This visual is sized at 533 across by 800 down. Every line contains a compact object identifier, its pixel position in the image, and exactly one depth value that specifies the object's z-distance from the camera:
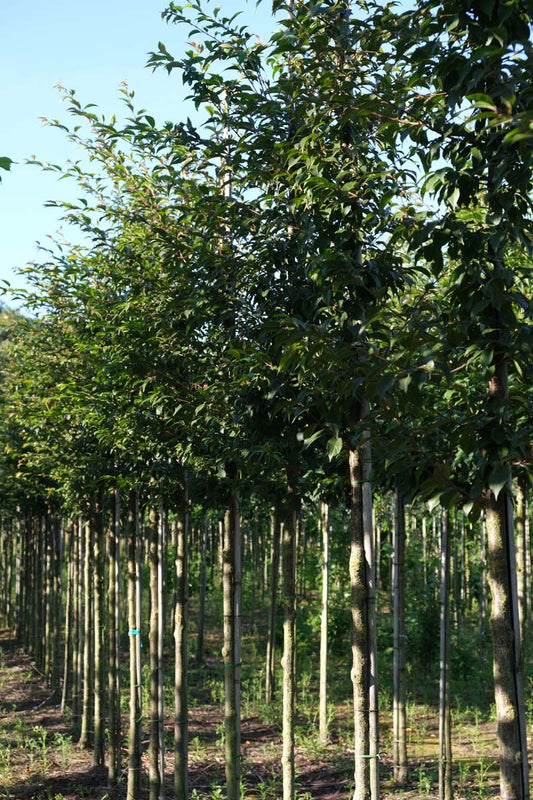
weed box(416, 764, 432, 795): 9.55
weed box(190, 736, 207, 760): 12.36
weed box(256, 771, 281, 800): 9.99
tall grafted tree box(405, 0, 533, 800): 3.06
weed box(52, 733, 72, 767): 12.52
